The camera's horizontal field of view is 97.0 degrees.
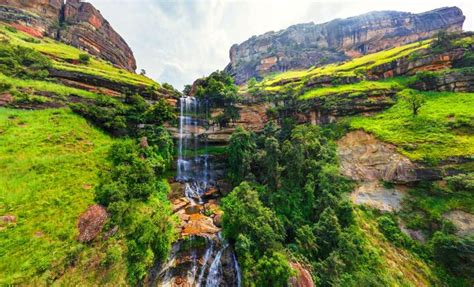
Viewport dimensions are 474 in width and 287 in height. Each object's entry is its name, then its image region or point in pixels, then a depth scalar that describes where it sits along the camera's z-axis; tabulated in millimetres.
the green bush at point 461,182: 18247
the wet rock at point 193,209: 24156
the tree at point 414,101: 26531
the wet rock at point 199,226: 20019
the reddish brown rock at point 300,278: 15102
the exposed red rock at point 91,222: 14852
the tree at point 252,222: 16859
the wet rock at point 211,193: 28050
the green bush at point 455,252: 15875
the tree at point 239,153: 27156
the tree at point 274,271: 14773
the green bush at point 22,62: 28719
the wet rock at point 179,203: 23922
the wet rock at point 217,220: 21828
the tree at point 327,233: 18062
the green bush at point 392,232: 18922
